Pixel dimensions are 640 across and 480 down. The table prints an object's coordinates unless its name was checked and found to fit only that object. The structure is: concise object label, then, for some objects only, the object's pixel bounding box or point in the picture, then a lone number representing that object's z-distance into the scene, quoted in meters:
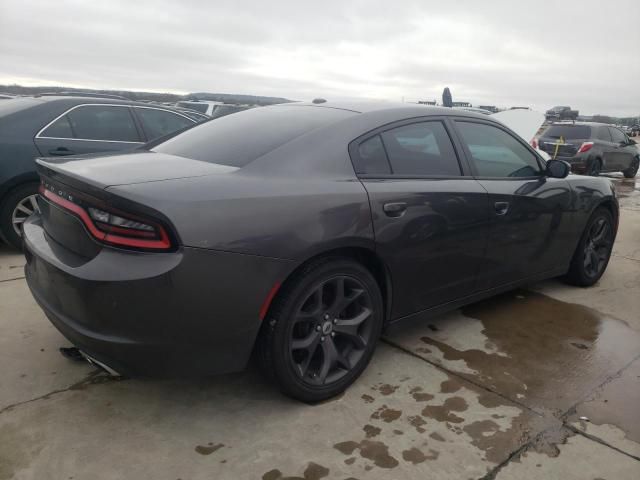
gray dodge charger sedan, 2.07
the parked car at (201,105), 12.82
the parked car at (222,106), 12.05
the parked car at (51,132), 4.74
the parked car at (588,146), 12.77
